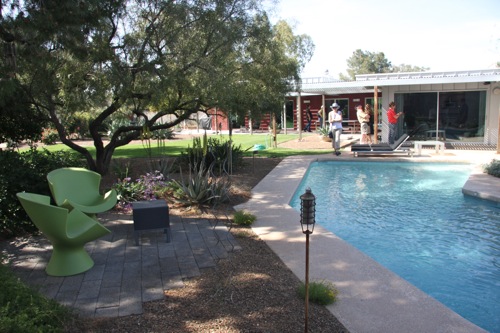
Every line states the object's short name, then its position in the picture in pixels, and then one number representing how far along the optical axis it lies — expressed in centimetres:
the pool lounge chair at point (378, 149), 1486
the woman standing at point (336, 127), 1602
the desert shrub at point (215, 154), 1120
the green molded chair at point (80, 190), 525
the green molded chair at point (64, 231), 430
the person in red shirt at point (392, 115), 1638
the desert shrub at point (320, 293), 388
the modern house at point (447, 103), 1670
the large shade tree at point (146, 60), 770
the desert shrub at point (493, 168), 1073
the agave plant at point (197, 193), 765
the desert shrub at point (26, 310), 274
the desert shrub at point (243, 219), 670
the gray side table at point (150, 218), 562
